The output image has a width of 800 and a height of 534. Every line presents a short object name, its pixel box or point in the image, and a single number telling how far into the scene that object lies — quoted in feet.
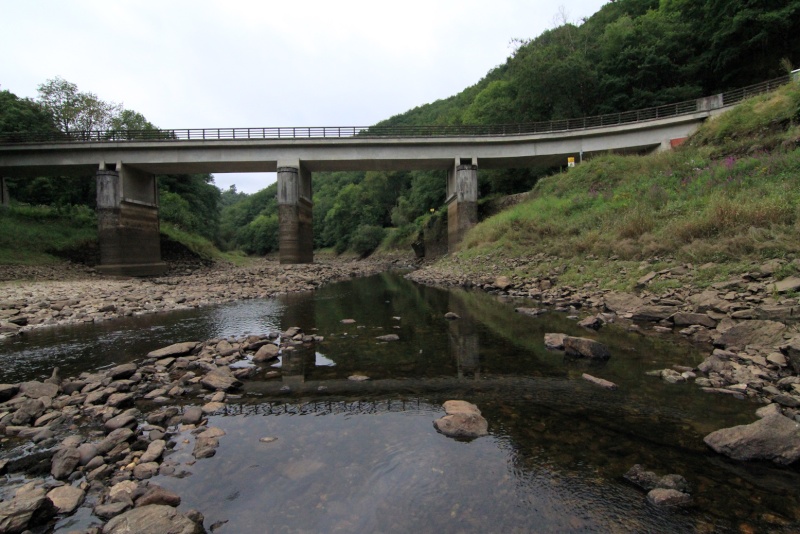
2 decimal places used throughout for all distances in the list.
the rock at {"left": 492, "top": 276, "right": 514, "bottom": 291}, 57.36
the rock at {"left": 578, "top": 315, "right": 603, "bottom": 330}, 32.53
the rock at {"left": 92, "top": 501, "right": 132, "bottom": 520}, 10.78
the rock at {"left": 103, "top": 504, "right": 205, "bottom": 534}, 9.89
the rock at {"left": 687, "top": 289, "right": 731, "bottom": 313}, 28.94
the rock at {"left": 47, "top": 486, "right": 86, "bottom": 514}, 11.02
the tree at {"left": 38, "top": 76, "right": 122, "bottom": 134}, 153.99
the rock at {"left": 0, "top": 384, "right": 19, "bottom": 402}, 19.46
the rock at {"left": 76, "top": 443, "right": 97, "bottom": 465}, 13.52
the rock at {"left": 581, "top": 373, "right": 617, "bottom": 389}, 20.10
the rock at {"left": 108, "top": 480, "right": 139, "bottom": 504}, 11.33
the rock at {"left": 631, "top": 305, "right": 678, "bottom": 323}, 32.48
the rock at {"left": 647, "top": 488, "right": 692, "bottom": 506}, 11.02
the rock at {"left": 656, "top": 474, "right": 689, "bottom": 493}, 11.61
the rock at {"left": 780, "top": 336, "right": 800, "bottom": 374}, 18.69
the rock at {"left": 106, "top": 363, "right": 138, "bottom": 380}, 22.02
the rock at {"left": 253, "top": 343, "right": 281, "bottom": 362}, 26.61
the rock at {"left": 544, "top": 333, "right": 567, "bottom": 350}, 27.18
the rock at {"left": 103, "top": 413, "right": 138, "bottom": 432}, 15.99
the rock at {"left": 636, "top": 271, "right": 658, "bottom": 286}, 39.03
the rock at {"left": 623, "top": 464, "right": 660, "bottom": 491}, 11.83
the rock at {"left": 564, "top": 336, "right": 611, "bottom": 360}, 24.72
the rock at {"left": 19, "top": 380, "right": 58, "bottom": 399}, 19.70
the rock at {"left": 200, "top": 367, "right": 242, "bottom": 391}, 20.93
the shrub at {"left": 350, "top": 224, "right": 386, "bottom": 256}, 244.42
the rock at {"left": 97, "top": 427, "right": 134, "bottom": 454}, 14.13
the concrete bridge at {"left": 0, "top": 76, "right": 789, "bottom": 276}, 106.01
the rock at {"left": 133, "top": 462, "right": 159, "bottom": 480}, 12.87
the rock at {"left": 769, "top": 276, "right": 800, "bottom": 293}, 26.43
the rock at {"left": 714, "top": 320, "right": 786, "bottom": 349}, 22.24
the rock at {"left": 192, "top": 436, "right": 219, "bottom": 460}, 14.28
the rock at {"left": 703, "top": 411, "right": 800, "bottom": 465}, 12.78
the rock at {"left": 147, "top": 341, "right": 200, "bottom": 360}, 26.50
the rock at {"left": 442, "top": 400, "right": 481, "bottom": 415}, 17.29
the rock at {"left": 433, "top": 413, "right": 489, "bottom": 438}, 15.71
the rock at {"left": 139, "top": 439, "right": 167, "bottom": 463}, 13.73
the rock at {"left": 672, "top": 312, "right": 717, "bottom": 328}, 28.27
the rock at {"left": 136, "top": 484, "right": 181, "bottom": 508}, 11.22
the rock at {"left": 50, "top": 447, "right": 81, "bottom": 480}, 12.81
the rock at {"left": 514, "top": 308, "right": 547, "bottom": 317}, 39.73
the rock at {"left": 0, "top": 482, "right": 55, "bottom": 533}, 9.97
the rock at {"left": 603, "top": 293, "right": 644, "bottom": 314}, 36.04
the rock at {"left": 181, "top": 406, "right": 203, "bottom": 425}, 17.10
